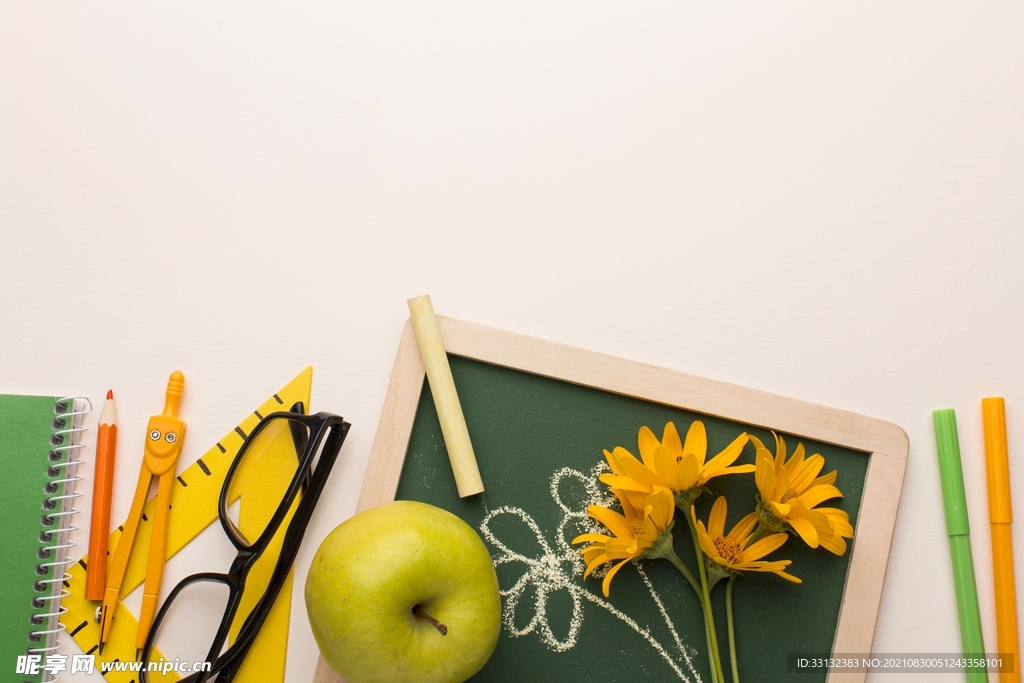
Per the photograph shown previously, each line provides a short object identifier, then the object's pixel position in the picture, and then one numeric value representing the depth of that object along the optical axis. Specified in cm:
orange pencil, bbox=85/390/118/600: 57
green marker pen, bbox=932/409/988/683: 57
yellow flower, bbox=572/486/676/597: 54
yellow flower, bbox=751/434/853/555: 54
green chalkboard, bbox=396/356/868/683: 56
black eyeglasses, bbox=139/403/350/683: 56
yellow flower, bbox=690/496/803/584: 55
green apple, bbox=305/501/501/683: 51
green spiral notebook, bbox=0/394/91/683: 57
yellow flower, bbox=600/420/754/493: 54
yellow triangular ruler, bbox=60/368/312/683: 57
